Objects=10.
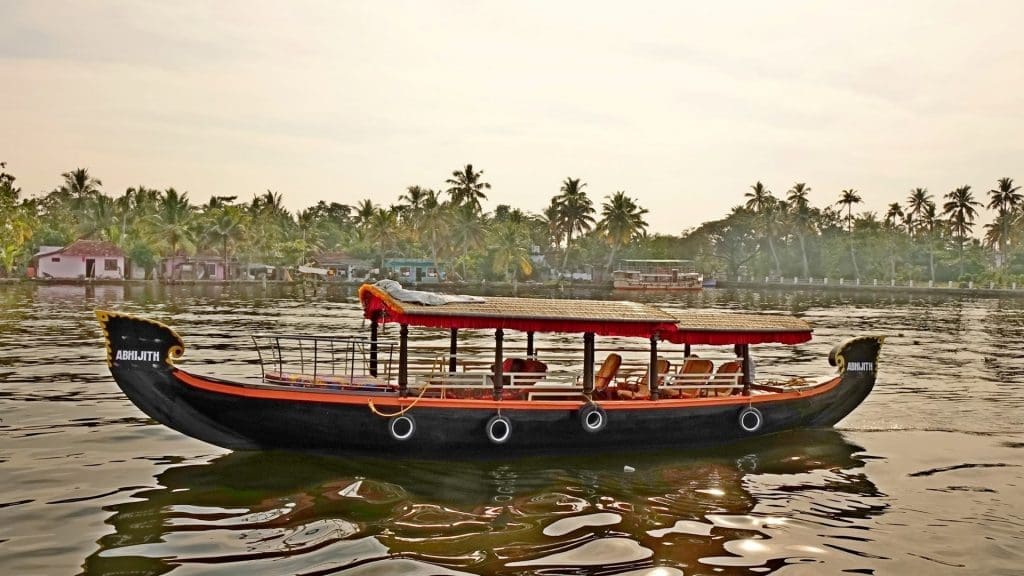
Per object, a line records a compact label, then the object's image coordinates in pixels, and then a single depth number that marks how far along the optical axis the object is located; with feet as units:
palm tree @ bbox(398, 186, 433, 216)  264.72
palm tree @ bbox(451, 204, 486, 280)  262.47
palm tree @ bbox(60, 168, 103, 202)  269.03
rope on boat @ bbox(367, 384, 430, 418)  33.12
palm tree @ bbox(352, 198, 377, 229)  301.02
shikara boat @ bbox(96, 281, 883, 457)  32.89
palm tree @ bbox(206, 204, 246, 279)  229.04
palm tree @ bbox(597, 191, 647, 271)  280.10
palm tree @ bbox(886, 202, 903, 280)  294.66
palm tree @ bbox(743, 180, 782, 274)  303.48
